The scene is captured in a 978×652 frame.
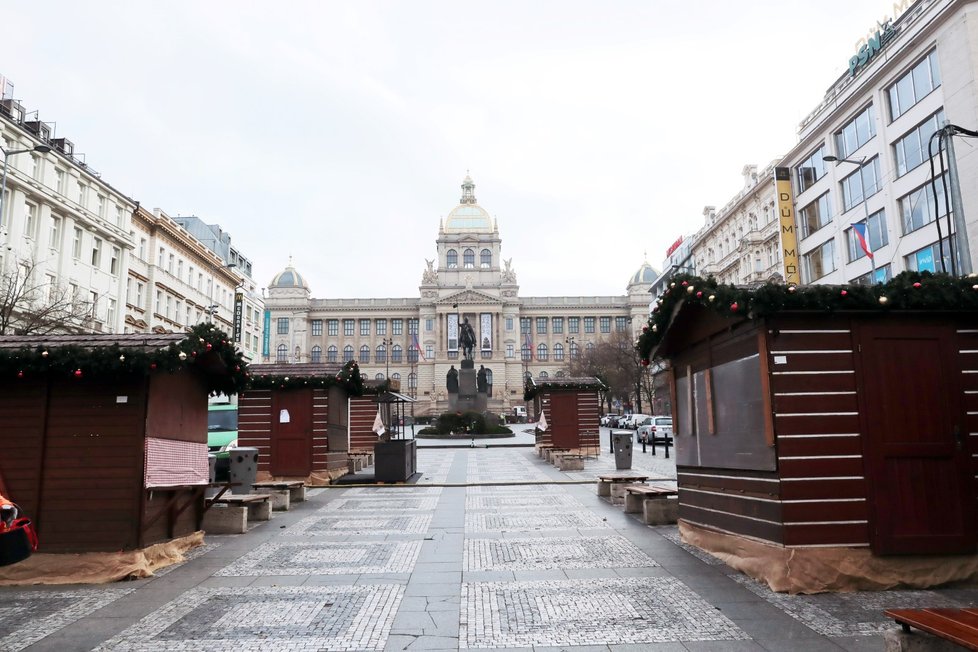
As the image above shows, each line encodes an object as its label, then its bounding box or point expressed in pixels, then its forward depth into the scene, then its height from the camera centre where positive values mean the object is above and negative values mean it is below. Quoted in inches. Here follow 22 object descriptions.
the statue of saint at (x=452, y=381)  2383.1 +180.0
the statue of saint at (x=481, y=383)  2250.2 +157.1
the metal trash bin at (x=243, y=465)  631.8 -23.7
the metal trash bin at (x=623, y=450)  890.1 -22.1
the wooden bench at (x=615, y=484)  576.4 -42.4
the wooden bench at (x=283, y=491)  560.7 -43.1
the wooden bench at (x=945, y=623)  149.0 -42.8
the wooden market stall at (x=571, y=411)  1150.3 +35.1
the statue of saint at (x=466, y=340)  2313.9 +297.6
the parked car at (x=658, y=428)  1578.5 +6.9
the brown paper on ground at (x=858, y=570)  284.7 -55.1
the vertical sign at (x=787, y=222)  1941.4 +546.3
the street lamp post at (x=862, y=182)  1469.6 +529.1
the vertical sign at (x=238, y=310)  2655.0 +472.3
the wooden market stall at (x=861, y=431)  286.8 -1.1
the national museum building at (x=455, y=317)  4837.6 +792.1
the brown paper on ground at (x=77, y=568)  317.1 -55.8
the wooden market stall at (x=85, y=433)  327.0 +2.9
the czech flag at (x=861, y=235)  1146.0 +302.6
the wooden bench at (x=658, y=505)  458.6 -46.4
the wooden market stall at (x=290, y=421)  743.1 +16.2
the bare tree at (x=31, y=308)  1075.9 +217.2
